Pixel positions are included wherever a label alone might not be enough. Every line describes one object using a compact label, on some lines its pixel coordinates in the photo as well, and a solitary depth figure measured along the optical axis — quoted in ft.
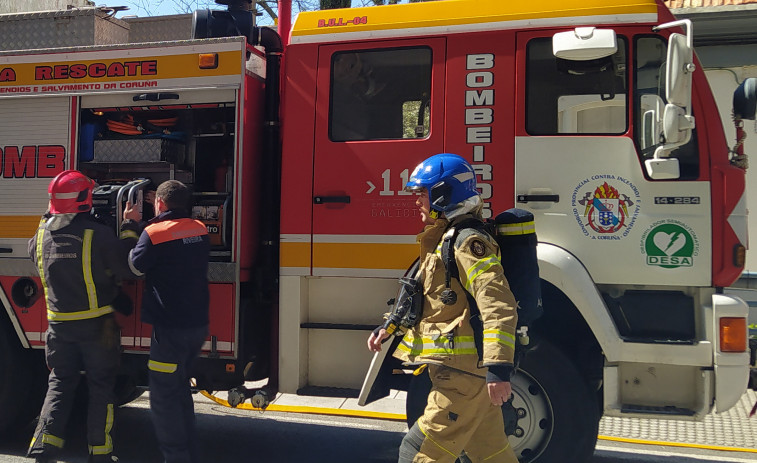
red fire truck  12.78
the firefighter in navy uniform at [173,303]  13.57
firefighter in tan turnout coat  9.36
